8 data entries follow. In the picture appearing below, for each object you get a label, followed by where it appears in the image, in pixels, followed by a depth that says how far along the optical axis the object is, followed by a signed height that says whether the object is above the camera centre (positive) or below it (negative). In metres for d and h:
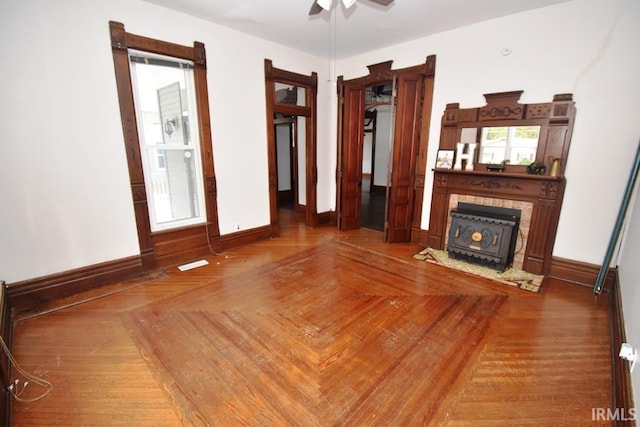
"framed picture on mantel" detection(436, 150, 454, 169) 3.86 -0.10
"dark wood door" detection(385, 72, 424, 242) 4.02 -0.05
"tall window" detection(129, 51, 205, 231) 3.21 +0.15
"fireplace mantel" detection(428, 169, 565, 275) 3.17 -0.50
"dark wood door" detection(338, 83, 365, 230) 4.72 -0.08
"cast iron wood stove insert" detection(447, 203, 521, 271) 3.37 -1.01
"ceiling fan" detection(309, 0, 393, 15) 2.21 +1.23
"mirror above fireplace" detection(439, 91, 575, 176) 3.08 +0.27
